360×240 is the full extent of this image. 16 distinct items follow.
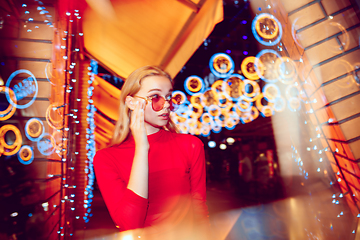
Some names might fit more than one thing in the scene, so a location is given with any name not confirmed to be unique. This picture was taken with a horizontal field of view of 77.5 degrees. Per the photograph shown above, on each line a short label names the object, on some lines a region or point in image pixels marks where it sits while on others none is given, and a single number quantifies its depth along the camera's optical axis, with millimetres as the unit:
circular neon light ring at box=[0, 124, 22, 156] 1941
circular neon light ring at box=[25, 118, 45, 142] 2332
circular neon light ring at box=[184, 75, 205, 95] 8434
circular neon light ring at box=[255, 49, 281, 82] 5745
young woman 1117
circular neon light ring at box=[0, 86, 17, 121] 1924
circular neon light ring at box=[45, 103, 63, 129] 2643
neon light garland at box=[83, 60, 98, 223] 5234
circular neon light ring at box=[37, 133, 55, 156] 2500
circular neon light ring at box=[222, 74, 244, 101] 8109
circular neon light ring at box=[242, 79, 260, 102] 7953
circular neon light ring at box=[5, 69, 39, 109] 1979
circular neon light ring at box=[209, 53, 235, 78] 6594
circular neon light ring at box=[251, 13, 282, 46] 3086
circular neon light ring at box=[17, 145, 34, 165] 2196
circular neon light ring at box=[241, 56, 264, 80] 6219
